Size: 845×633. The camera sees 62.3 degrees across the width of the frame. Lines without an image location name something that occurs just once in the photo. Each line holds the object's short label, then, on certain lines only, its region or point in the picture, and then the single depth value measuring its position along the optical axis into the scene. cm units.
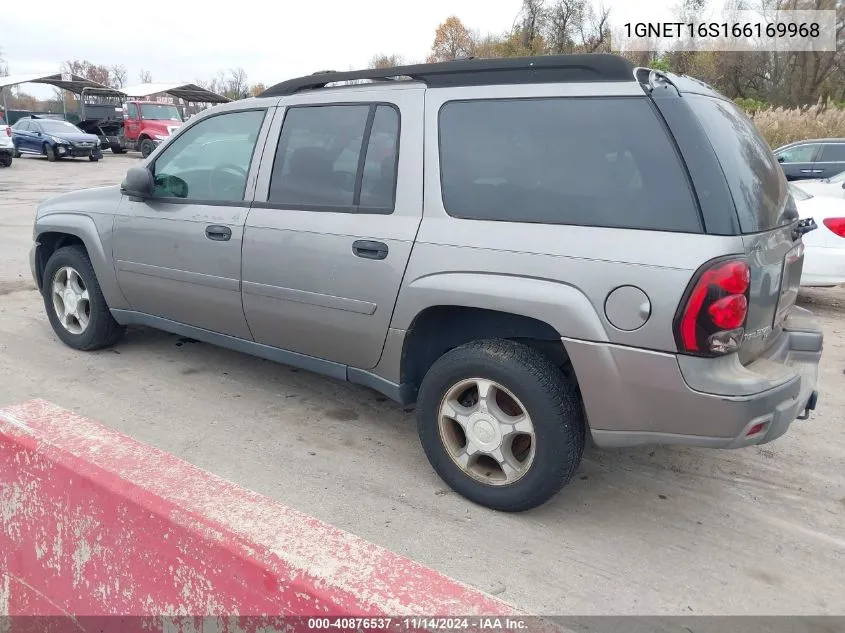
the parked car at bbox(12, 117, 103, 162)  2544
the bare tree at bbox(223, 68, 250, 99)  7052
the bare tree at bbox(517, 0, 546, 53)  4325
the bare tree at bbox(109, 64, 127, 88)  7650
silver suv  271
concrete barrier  154
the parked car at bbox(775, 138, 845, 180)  1331
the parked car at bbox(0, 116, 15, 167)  2302
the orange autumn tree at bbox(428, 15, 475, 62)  6334
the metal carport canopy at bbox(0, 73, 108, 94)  3534
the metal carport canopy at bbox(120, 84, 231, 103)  3447
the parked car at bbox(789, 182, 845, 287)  630
